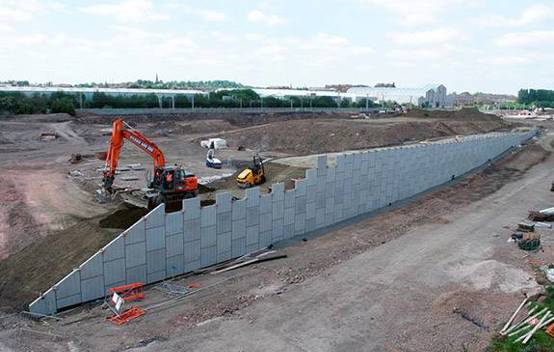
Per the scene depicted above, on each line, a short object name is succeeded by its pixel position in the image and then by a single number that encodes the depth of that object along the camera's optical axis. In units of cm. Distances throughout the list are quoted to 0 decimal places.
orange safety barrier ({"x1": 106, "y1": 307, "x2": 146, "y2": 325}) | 1269
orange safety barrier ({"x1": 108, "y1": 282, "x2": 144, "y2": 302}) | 1405
